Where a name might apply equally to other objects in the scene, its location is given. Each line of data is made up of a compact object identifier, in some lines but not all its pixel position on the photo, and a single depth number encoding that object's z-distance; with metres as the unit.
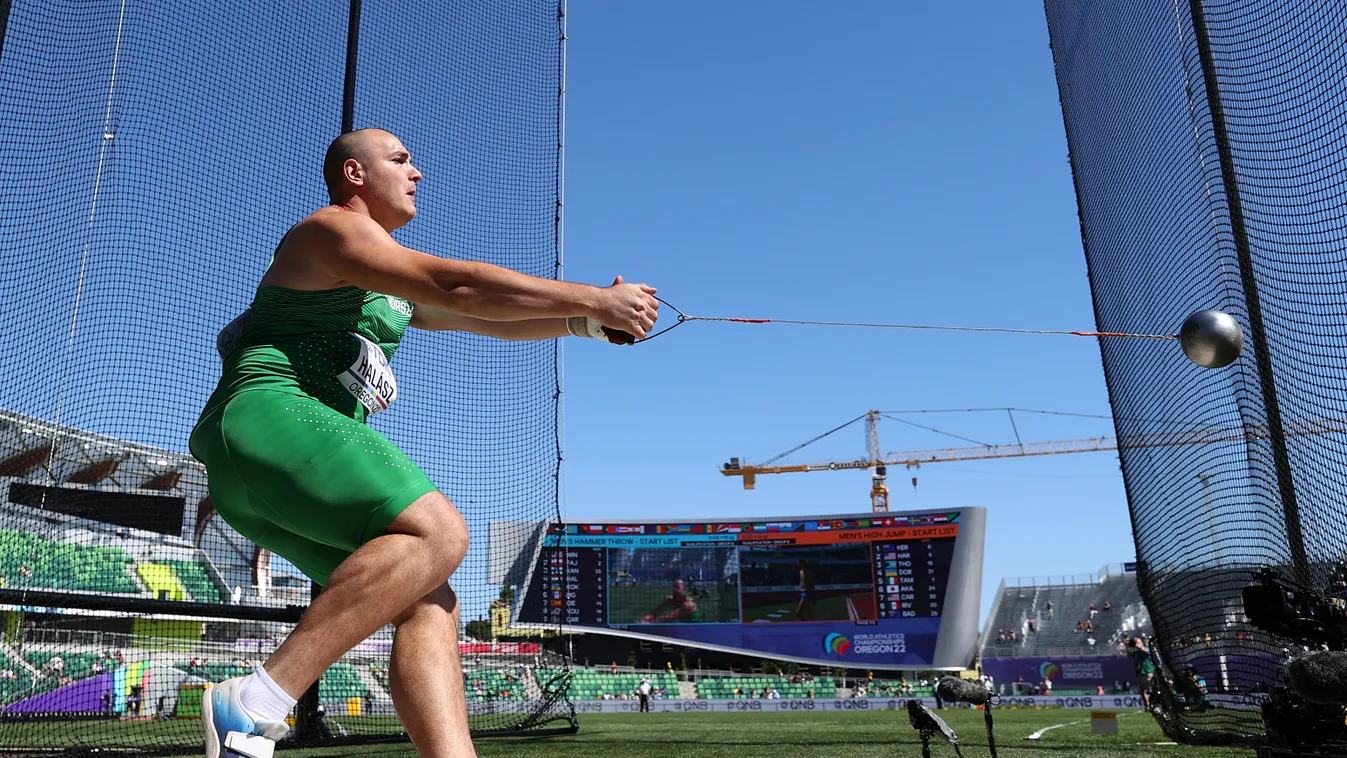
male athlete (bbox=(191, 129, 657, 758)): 1.85
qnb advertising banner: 27.62
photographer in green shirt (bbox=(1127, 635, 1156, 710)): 14.58
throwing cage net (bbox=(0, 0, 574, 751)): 6.09
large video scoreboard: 36.94
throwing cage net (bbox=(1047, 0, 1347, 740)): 4.57
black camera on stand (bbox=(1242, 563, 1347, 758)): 3.17
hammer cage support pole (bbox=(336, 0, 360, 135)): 7.34
